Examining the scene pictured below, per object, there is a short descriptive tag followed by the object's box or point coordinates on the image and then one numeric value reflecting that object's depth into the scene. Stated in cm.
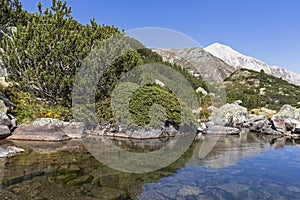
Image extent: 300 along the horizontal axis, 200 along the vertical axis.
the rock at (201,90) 2580
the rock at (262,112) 3234
